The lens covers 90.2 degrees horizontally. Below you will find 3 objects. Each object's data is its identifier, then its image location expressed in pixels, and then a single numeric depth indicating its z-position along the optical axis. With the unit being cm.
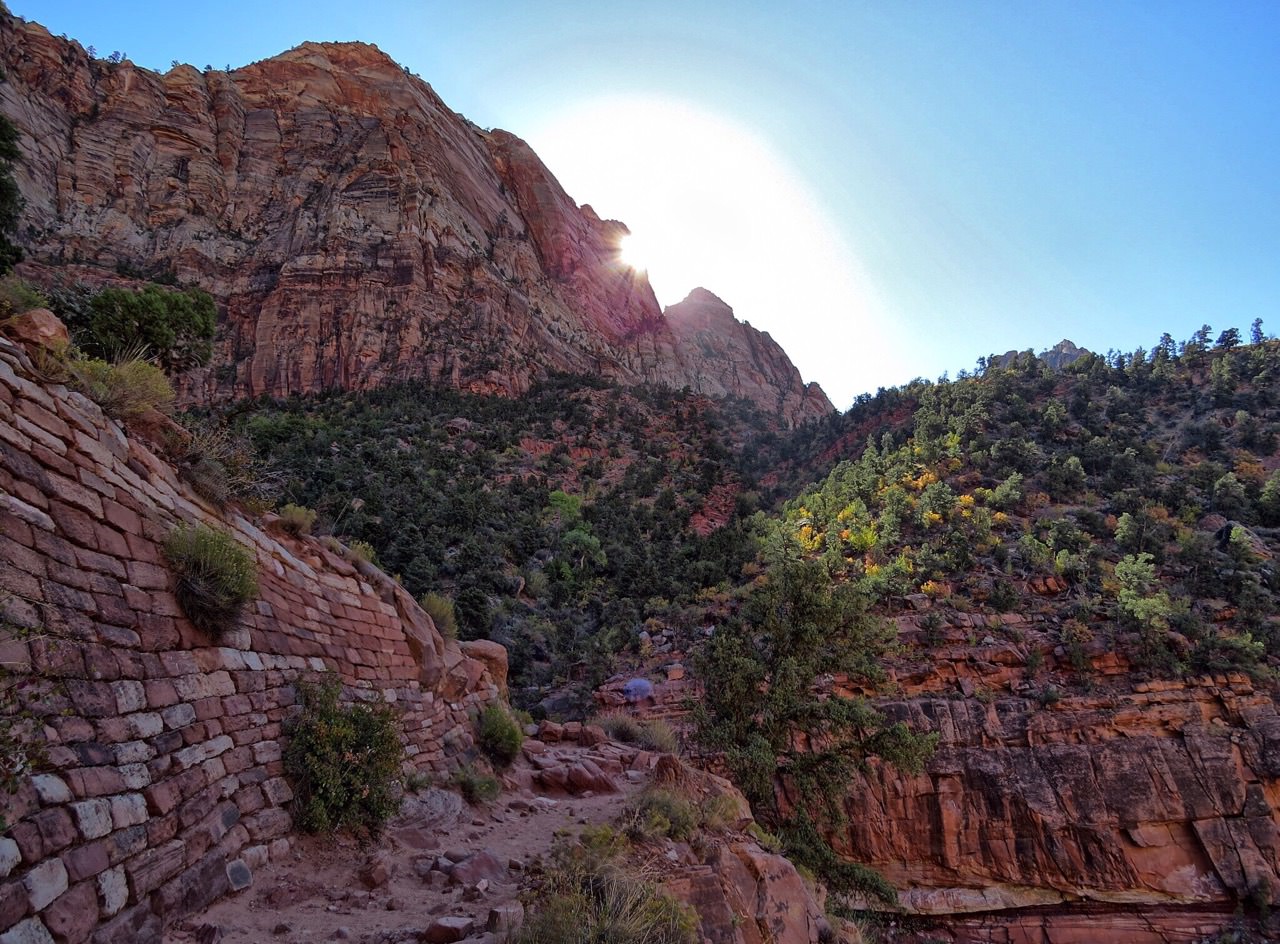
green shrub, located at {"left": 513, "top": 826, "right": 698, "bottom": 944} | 363
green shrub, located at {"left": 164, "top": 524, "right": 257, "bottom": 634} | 436
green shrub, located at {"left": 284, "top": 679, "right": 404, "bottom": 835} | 513
